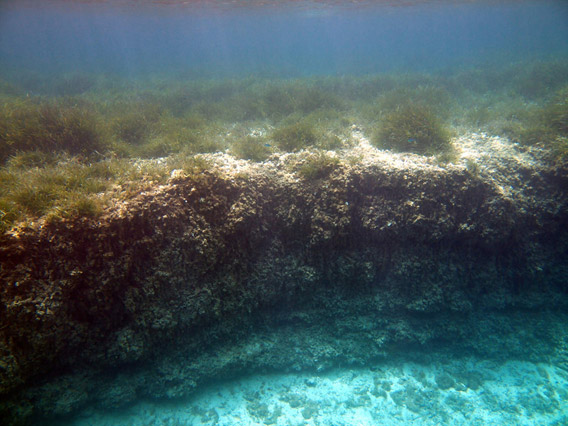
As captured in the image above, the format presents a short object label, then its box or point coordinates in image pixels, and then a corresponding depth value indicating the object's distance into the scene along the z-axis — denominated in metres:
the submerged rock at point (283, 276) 3.99
